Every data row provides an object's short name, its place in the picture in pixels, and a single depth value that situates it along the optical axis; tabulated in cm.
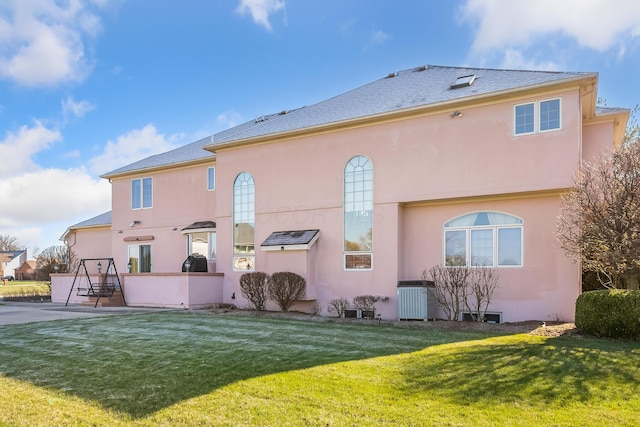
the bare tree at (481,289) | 1355
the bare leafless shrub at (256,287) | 1625
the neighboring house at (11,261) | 8350
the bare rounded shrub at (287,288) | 1575
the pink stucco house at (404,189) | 1312
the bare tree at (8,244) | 10048
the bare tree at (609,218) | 1004
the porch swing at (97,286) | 1986
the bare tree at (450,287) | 1351
